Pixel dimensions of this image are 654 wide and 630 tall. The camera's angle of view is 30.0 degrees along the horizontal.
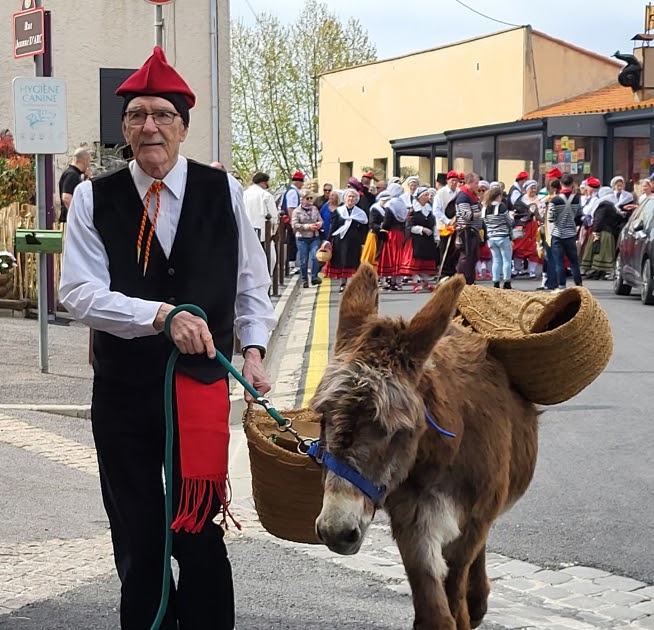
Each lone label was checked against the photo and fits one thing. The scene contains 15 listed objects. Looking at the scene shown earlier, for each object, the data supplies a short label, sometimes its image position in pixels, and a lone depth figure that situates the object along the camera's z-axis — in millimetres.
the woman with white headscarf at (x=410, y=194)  23330
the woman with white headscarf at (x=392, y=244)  22578
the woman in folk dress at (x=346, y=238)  22578
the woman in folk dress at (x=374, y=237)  22438
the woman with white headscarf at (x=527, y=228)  24641
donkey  3592
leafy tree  56562
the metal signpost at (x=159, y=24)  12328
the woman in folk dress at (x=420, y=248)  22250
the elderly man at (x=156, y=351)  3986
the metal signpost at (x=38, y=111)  11672
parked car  18891
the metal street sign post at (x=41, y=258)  11297
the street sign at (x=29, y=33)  11688
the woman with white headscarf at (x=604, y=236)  24625
